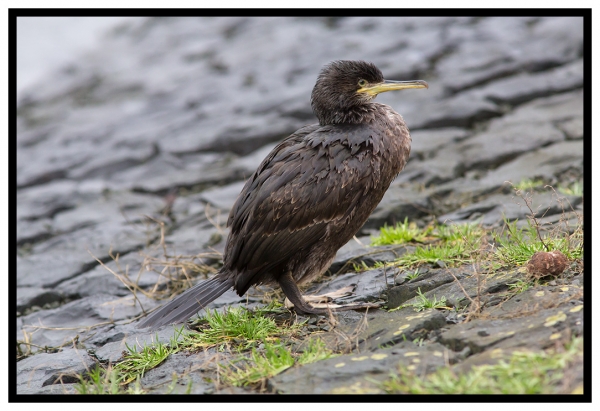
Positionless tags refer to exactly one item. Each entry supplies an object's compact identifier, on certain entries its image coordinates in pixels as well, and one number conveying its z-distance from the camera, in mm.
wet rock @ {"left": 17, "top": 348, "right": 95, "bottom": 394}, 8781
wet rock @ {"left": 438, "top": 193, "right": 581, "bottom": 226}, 11859
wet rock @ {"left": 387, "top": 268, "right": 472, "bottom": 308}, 9421
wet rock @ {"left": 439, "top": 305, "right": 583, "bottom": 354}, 6922
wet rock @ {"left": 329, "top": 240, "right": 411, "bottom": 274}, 11320
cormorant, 9500
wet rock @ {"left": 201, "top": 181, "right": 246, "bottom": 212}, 15481
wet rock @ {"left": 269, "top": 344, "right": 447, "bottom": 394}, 6902
